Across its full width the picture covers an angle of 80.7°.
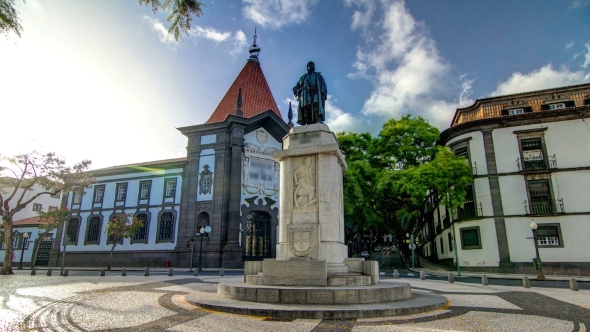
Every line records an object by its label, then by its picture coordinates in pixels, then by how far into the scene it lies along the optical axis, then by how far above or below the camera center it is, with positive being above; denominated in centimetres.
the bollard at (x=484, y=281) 1480 -130
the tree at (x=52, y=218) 3031 +276
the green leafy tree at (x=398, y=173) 2455 +547
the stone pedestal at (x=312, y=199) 909 +136
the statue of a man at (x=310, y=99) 1115 +472
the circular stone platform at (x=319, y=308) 640 -111
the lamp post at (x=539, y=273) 1914 -128
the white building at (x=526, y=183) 2423 +486
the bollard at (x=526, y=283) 1374 -128
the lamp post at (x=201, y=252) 2564 -19
